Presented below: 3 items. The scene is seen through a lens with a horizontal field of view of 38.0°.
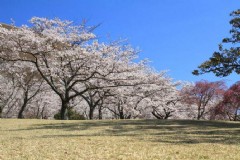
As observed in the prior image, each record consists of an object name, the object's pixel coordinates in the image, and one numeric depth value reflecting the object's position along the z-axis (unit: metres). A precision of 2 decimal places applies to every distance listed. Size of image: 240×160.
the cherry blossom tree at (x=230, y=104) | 39.72
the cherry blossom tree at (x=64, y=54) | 24.53
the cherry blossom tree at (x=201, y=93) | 46.56
